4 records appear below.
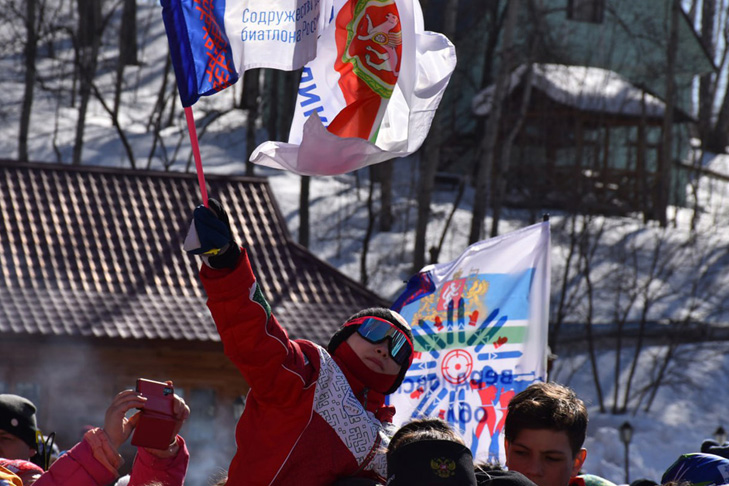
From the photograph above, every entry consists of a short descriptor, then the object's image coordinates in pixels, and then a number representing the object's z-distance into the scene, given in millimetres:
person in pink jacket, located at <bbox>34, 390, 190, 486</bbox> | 6426
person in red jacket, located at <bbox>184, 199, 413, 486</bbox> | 6199
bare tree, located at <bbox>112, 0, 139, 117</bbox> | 67750
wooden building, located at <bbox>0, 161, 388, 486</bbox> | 28359
